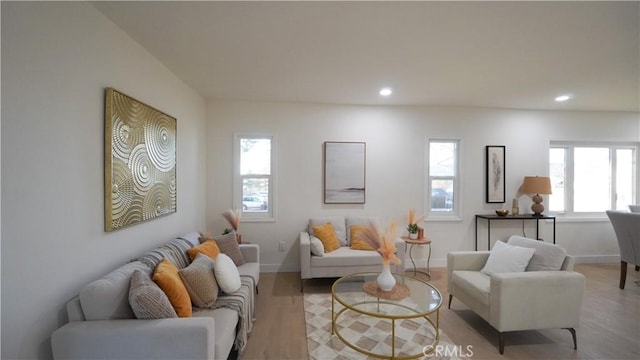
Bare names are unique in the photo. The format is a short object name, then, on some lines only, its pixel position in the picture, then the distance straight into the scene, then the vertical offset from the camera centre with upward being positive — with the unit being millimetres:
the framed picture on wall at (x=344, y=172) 4020 +104
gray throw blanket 2010 -999
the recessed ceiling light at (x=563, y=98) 3639 +1139
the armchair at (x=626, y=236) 3094 -663
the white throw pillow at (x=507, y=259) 2371 -733
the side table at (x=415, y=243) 3631 -998
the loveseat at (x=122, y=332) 1365 -804
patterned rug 2080 -1340
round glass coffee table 2068 -1300
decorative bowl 4047 -495
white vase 2209 -846
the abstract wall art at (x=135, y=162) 1879 +135
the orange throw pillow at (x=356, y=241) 3492 -824
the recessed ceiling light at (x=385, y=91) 3391 +1142
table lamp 4031 -127
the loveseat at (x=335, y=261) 3213 -990
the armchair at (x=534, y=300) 2082 -953
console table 3988 -571
